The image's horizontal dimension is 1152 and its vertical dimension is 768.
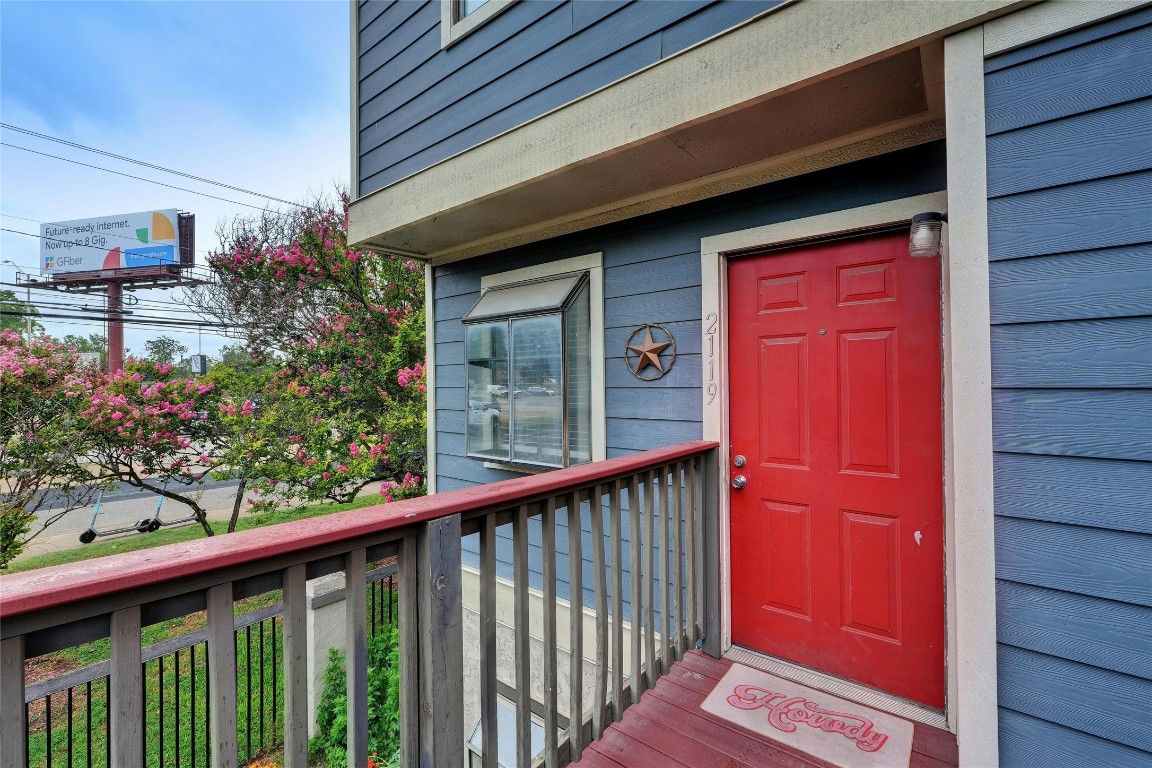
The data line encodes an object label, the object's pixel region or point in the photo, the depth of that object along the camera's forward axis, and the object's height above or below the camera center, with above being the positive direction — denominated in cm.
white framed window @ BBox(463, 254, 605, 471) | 284 +12
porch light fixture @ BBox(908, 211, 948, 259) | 166 +49
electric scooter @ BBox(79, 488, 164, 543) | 723 -207
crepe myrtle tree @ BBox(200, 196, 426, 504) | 580 +32
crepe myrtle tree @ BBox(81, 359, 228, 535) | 545 -43
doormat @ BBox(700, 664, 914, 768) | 169 -126
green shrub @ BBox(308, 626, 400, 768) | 322 -220
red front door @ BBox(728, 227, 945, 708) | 193 -33
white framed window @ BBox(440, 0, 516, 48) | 267 +207
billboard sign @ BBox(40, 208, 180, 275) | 1875 +581
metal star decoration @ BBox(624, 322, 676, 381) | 254 +16
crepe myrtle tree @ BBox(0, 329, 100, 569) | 433 -36
